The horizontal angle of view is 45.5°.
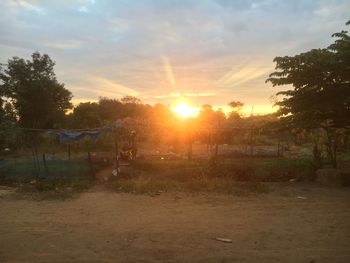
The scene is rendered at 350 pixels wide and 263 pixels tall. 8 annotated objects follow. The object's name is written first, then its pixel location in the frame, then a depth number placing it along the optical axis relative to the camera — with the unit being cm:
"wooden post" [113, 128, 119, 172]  1367
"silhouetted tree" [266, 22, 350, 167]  1239
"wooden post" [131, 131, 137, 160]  1746
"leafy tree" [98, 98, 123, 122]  4313
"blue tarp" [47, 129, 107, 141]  1827
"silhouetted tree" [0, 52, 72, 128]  3491
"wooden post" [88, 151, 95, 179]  1346
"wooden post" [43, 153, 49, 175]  1373
